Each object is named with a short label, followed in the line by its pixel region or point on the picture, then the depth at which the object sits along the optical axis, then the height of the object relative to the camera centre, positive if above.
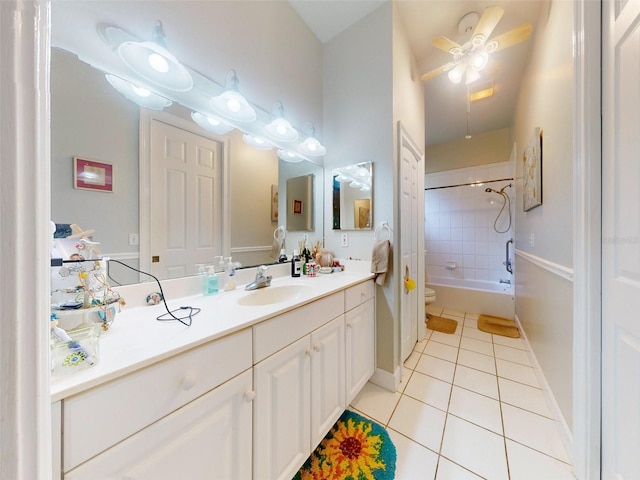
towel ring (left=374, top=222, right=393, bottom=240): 1.69 +0.07
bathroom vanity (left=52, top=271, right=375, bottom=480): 0.51 -0.45
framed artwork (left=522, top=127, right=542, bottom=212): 1.69 +0.54
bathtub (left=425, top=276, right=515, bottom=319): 2.96 -0.77
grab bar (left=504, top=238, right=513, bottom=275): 3.15 -0.29
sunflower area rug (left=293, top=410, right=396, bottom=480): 1.10 -1.10
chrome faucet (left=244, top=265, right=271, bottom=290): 1.32 -0.24
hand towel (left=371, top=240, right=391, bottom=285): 1.64 -0.14
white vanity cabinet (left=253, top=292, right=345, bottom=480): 0.87 -0.64
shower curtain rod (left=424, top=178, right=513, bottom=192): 3.30 +0.85
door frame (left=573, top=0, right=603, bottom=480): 1.01 +0.04
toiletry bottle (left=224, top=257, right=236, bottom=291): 1.29 -0.20
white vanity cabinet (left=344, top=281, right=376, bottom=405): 1.40 -0.63
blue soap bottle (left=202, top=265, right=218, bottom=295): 1.19 -0.22
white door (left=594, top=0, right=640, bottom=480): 0.82 -0.01
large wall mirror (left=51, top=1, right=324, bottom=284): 0.86 +0.33
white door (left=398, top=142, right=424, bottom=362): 1.85 -0.03
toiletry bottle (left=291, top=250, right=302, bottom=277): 1.71 -0.18
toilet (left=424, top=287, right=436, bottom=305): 3.04 -0.74
